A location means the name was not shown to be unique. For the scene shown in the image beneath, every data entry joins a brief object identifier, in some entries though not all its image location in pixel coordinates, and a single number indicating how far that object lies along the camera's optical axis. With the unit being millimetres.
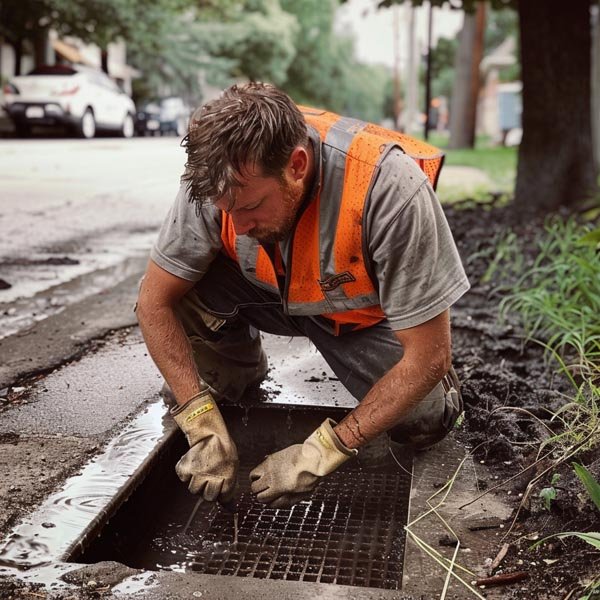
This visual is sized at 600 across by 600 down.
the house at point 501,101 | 35125
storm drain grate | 2561
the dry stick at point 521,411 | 2801
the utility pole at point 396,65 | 47094
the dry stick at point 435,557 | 2127
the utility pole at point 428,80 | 23359
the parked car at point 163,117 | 25250
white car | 18938
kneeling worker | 2234
